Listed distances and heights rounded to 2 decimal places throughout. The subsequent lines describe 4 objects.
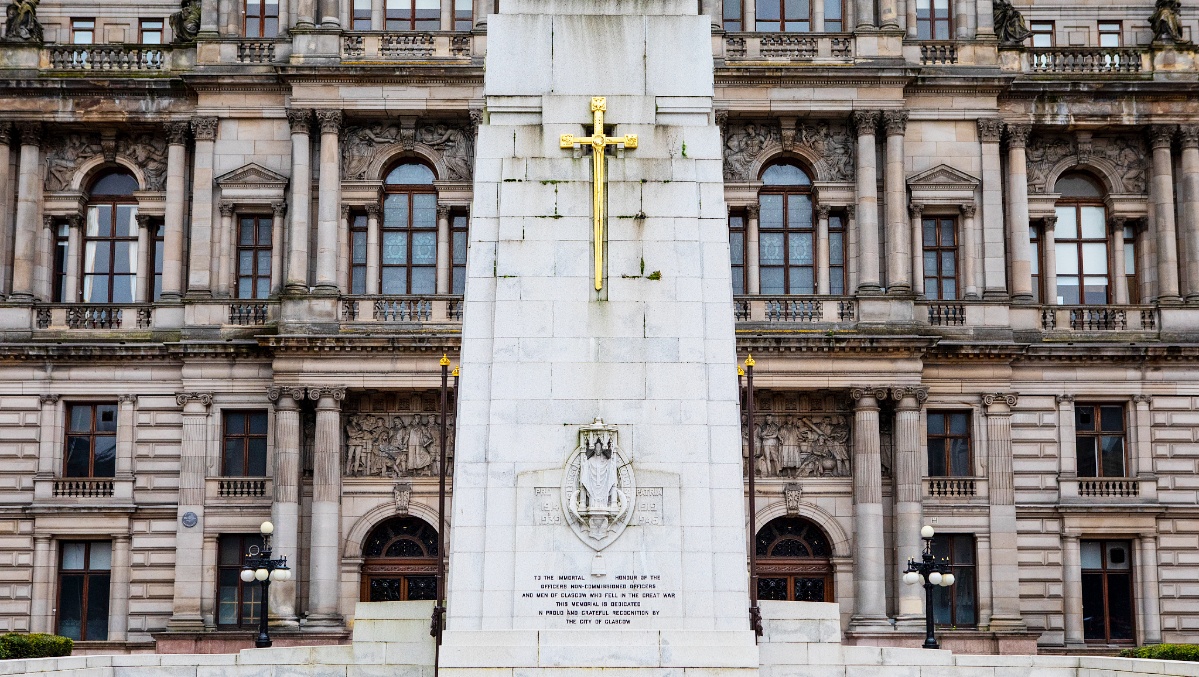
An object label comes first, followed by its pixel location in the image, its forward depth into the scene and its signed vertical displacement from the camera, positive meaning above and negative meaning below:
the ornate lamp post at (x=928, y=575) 32.69 -0.17
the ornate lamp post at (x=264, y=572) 32.81 -0.16
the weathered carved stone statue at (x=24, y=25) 44.66 +14.25
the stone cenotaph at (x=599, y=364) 18.84 +2.35
